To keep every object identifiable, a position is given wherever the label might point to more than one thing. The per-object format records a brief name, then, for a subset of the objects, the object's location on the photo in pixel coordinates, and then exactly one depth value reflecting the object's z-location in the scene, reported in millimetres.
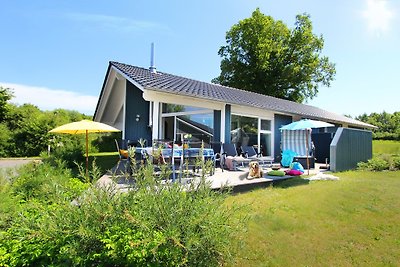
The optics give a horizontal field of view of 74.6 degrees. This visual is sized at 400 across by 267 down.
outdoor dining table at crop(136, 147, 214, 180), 6605
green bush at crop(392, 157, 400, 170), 11875
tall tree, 30453
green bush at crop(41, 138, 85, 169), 10031
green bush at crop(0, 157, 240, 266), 2545
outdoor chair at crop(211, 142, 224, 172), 9855
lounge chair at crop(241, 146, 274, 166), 11020
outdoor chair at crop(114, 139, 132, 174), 7173
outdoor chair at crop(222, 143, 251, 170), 9445
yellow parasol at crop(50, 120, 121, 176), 7398
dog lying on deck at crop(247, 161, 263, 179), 8078
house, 9125
